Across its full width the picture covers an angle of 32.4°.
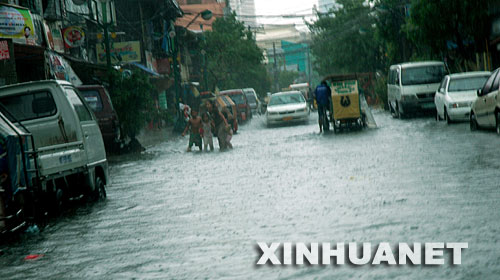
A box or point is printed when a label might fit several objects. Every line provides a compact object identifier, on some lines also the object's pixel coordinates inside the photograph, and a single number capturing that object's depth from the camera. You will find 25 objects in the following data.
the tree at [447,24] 33.56
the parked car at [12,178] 9.27
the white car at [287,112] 36.41
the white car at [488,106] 18.66
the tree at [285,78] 147.23
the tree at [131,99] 27.53
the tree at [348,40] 67.25
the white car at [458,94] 24.27
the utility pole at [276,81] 118.39
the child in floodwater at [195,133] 23.91
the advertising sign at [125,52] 34.14
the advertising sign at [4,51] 18.45
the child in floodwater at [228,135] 23.34
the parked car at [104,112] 22.25
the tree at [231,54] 77.06
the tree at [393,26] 46.59
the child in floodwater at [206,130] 23.72
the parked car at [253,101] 56.81
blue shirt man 26.81
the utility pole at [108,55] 28.33
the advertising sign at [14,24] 20.61
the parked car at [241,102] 45.60
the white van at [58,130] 11.28
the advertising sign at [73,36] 28.00
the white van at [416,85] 30.83
